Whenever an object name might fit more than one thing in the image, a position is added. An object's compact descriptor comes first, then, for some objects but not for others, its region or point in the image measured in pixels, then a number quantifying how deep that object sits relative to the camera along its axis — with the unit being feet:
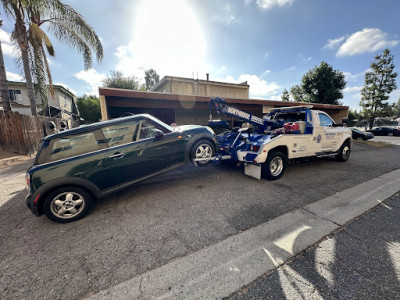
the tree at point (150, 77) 154.81
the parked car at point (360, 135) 49.88
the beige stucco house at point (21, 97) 68.74
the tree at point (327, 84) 79.41
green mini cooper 8.78
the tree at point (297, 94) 91.50
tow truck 14.38
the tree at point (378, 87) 84.63
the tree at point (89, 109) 93.45
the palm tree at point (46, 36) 27.66
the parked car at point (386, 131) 75.94
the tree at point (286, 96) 149.79
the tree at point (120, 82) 91.61
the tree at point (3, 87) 25.97
